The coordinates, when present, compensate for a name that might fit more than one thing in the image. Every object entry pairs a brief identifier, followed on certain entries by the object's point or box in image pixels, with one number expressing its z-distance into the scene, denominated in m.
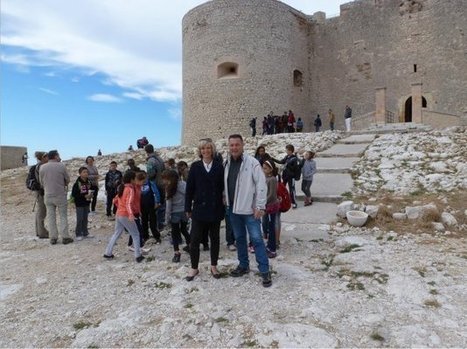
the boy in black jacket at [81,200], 5.41
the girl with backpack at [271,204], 4.07
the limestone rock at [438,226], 4.72
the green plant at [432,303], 2.82
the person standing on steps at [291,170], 6.26
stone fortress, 17.58
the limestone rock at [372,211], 5.27
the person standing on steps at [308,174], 6.46
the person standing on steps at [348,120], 15.63
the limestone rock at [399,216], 5.16
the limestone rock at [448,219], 4.85
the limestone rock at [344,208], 5.51
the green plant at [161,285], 3.39
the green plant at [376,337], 2.41
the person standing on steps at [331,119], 19.14
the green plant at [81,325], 2.72
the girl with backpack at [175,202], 4.20
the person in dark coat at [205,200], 3.46
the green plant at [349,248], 4.18
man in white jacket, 3.34
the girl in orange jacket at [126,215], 4.27
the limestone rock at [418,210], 5.06
